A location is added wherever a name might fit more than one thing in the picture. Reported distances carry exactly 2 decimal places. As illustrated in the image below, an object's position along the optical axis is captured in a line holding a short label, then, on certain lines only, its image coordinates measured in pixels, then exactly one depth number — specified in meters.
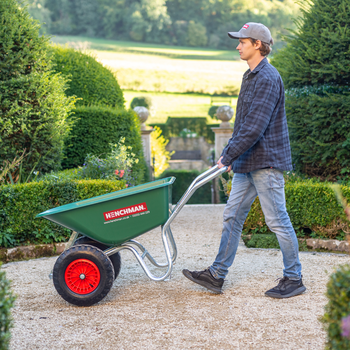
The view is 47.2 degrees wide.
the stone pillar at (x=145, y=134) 10.76
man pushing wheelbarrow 2.67
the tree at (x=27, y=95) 4.81
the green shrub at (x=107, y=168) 5.49
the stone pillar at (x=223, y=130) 11.10
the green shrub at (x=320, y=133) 4.73
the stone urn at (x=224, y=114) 11.08
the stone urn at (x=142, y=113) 10.73
